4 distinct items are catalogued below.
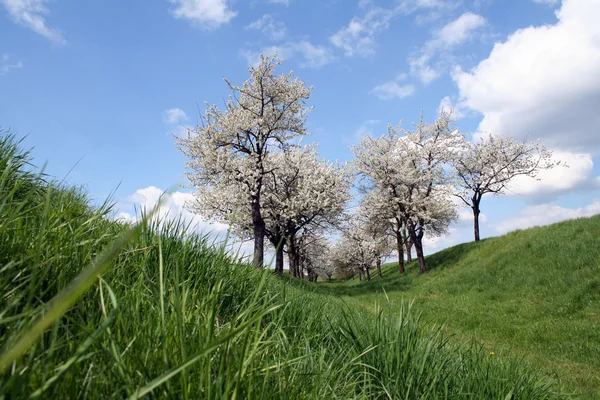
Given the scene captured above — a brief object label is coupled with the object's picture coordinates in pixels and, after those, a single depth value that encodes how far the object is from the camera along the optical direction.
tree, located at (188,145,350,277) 30.12
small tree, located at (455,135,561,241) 34.00
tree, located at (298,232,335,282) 61.11
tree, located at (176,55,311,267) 23.38
